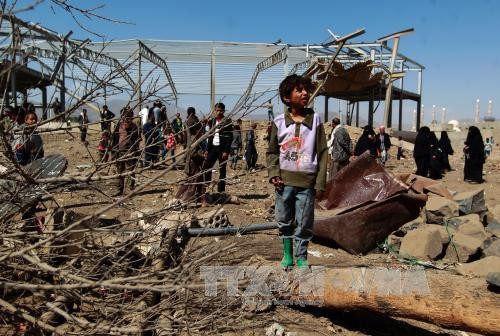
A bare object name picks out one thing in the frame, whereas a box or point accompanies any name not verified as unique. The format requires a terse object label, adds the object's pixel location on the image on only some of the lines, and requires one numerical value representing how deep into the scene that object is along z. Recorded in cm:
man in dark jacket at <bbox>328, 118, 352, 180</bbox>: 823
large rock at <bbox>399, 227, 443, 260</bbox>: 496
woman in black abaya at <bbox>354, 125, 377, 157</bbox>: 995
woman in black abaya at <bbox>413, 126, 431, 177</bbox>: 1152
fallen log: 253
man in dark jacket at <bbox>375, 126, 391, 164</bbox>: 1371
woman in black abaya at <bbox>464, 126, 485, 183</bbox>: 1116
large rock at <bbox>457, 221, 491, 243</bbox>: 525
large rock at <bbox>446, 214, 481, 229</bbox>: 566
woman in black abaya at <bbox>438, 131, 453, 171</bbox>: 1306
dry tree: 195
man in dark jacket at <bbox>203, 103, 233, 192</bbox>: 685
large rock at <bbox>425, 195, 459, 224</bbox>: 604
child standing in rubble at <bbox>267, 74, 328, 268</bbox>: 328
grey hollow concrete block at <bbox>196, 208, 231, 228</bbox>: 491
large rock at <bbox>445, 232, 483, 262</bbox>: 498
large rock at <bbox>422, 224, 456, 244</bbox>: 511
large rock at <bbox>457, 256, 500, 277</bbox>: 412
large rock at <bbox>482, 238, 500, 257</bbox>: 486
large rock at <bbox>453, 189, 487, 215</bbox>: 629
